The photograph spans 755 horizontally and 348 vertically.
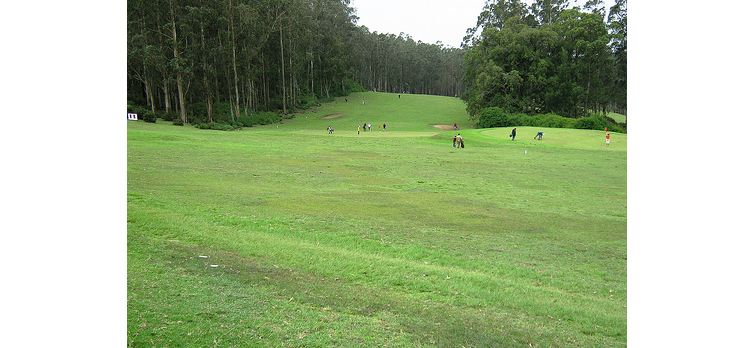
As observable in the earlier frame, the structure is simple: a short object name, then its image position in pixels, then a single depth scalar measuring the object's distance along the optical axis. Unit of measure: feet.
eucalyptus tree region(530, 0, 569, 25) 209.01
